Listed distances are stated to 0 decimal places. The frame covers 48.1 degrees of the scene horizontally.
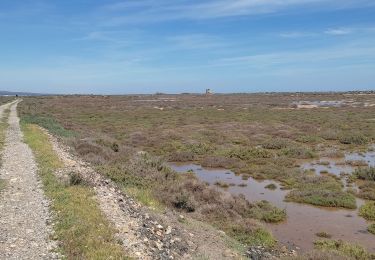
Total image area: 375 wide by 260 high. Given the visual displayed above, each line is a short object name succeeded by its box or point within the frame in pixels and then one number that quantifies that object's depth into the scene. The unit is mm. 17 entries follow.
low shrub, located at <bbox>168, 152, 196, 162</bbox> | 34750
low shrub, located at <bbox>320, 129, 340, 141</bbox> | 46562
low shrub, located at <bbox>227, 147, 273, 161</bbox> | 34975
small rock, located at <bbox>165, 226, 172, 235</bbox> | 13039
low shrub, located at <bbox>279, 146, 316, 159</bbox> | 35500
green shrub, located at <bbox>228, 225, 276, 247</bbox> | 15079
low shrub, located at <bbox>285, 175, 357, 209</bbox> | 21125
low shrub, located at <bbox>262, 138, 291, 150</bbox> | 40625
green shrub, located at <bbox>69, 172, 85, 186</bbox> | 16859
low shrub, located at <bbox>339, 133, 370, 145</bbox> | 43228
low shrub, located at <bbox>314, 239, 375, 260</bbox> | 13977
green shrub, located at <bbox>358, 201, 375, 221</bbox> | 19023
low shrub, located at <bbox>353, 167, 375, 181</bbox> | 26406
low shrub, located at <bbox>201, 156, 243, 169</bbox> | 31808
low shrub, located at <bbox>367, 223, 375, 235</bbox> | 17047
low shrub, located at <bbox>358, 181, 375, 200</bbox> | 22470
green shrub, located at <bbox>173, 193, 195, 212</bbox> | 17812
